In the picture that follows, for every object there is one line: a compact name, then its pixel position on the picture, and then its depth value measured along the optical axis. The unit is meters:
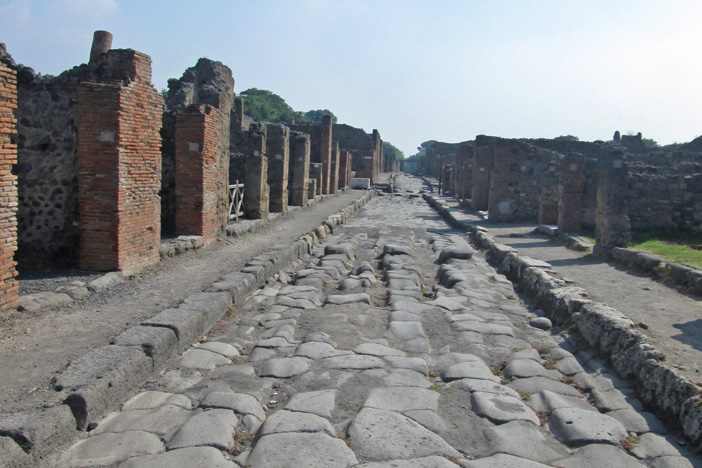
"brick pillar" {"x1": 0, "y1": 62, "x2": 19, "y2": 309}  5.23
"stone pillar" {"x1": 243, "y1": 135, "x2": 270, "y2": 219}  13.90
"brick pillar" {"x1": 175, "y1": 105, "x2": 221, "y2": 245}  9.89
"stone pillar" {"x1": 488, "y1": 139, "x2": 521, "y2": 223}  17.58
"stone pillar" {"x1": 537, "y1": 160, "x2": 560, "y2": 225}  15.46
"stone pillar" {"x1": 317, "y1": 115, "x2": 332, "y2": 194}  26.31
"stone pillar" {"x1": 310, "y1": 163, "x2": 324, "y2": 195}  24.09
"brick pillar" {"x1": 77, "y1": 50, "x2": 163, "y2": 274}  7.08
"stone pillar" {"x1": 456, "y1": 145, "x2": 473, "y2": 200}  25.77
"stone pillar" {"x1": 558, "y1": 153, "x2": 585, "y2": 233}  13.34
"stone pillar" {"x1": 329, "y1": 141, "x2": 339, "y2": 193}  27.92
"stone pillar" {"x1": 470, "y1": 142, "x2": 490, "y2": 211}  21.05
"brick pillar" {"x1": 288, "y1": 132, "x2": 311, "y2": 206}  19.67
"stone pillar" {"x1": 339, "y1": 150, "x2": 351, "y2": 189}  32.50
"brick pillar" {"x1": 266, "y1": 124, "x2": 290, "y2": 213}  16.73
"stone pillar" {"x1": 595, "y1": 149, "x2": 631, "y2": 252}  10.27
